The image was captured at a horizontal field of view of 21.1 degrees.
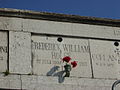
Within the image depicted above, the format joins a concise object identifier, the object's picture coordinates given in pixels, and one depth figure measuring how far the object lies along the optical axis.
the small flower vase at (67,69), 11.12
